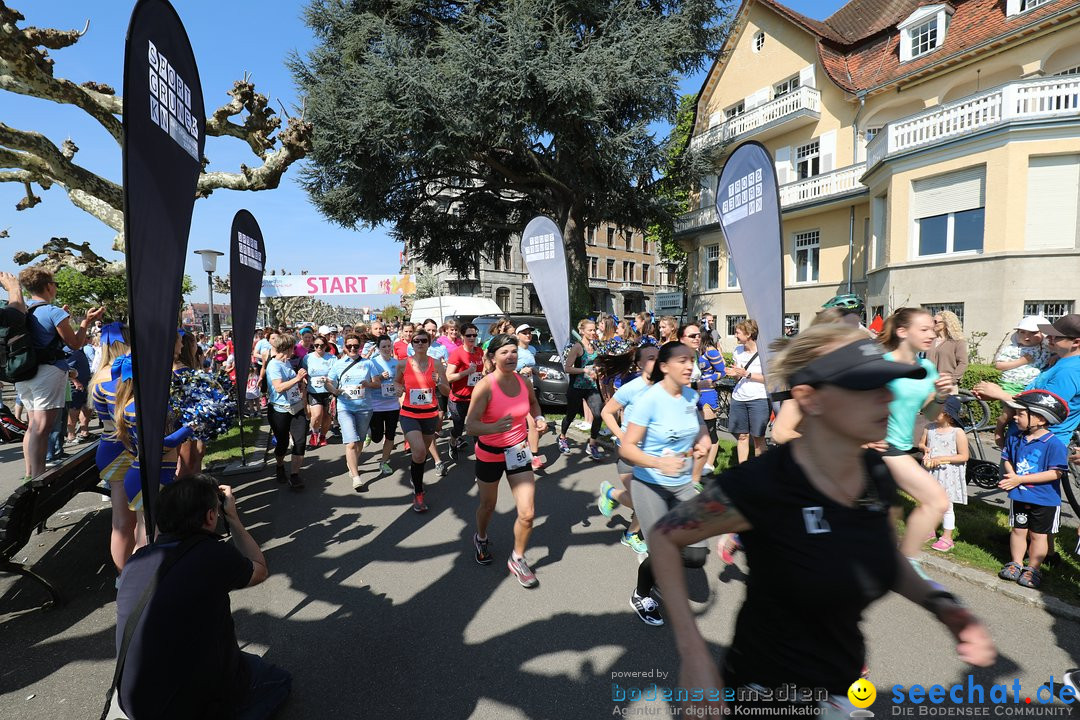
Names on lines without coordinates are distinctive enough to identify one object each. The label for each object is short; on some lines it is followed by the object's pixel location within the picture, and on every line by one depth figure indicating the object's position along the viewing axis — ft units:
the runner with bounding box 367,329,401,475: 22.34
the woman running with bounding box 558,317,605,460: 25.49
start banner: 70.03
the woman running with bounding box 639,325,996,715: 4.64
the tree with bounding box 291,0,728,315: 48.85
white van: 68.44
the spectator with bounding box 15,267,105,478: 18.03
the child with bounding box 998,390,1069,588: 12.03
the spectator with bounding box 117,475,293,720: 6.81
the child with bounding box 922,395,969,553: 14.23
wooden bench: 11.71
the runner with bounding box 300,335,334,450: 23.38
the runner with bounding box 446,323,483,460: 24.41
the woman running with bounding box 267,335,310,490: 20.77
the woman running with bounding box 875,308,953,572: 7.96
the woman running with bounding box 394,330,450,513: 19.65
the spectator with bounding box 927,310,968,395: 21.03
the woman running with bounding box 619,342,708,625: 11.07
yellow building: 43.98
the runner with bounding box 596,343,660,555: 13.47
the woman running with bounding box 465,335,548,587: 13.35
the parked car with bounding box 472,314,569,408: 34.53
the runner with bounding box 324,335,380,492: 21.42
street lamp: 40.86
